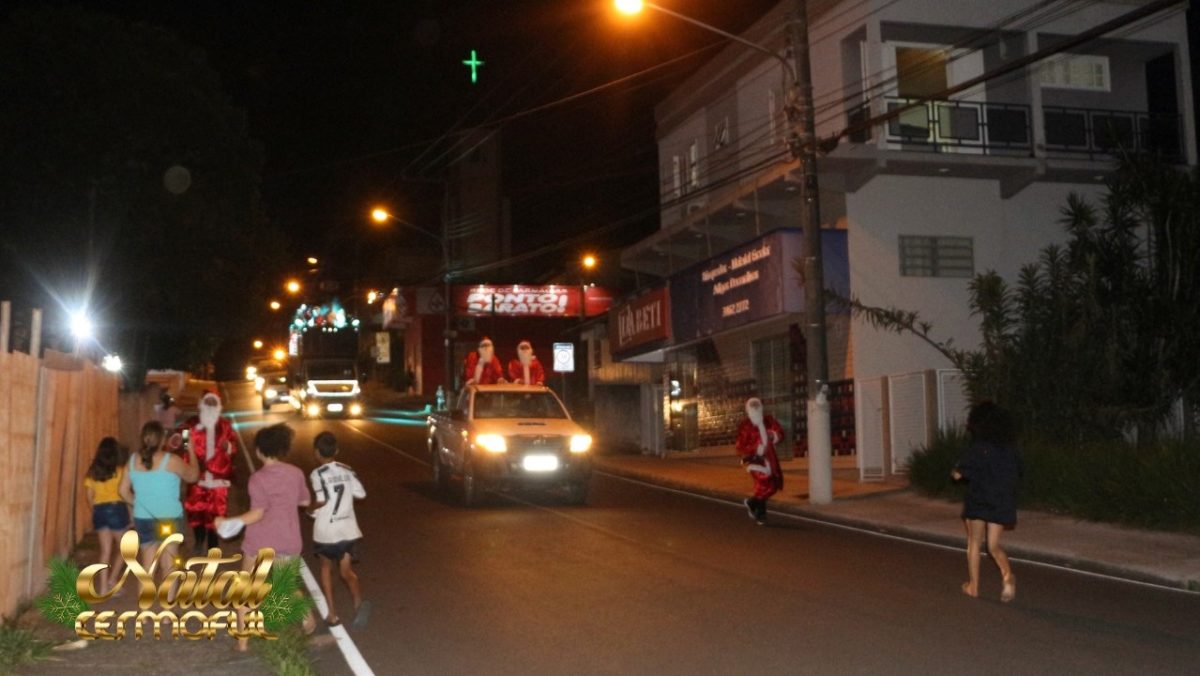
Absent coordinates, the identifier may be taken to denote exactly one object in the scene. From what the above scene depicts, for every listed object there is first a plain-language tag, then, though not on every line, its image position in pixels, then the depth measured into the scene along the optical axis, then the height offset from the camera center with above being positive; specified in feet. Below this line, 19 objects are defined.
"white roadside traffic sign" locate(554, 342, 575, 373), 116.57 +8.30
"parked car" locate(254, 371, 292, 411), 184.44 +8.52
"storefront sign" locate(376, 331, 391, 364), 235.20 +18.67
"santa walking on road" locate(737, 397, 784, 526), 55.16 -0.51
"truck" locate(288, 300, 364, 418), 155.53 +9.79
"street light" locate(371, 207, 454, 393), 148.97 +16.28
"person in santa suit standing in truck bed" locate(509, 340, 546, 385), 73.82 +4.63
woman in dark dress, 35.55 -1.13
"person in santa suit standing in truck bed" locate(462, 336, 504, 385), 73.05 +4.53
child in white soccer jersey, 31.09 -1.85
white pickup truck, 61.46 +0.01
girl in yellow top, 35.91 -1.36
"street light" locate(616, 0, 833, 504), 62.54 +9.12
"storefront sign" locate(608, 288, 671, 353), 104.63 +11.02
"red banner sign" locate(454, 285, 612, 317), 193.88 +22.73
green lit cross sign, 73.05 +22.38
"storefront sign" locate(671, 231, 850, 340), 78.69 +10.97
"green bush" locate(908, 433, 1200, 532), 48.08 -1.77
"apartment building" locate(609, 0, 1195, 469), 78.74 +17.99
